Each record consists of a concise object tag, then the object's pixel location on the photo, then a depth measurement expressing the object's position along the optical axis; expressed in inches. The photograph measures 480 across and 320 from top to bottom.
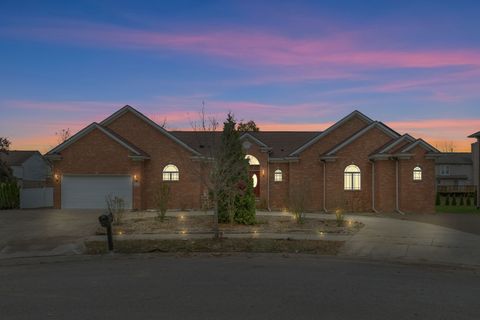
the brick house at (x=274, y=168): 1198.9
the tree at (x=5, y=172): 1856.5
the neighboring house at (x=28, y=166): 2390.5
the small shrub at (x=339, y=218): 850.3
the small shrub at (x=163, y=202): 907.4
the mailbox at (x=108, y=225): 558.9
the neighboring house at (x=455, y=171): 3137.3
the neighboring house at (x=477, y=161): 1421.0
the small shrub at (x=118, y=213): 866.8
